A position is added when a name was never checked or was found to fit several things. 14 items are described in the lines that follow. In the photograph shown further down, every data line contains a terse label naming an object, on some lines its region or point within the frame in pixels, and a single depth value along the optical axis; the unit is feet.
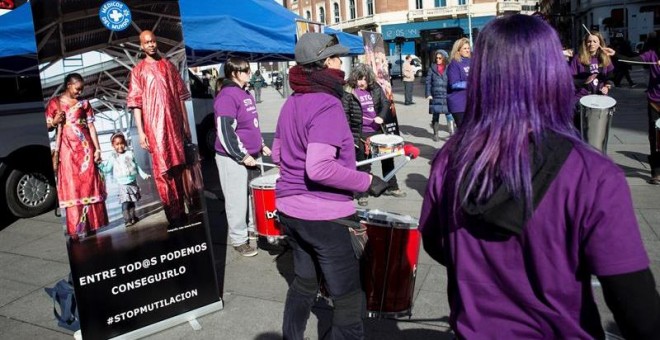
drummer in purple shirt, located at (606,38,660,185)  20.90
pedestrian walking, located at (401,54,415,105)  56.44
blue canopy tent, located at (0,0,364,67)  16.14
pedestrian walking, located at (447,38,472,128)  22.43
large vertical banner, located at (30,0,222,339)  10.22
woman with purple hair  4.04
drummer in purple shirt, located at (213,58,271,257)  15.51
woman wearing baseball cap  8.50
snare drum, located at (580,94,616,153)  17.40
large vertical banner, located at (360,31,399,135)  28.50
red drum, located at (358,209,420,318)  9.48
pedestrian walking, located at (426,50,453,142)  35.53
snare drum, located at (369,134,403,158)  18.58
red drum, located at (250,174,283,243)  14.97
